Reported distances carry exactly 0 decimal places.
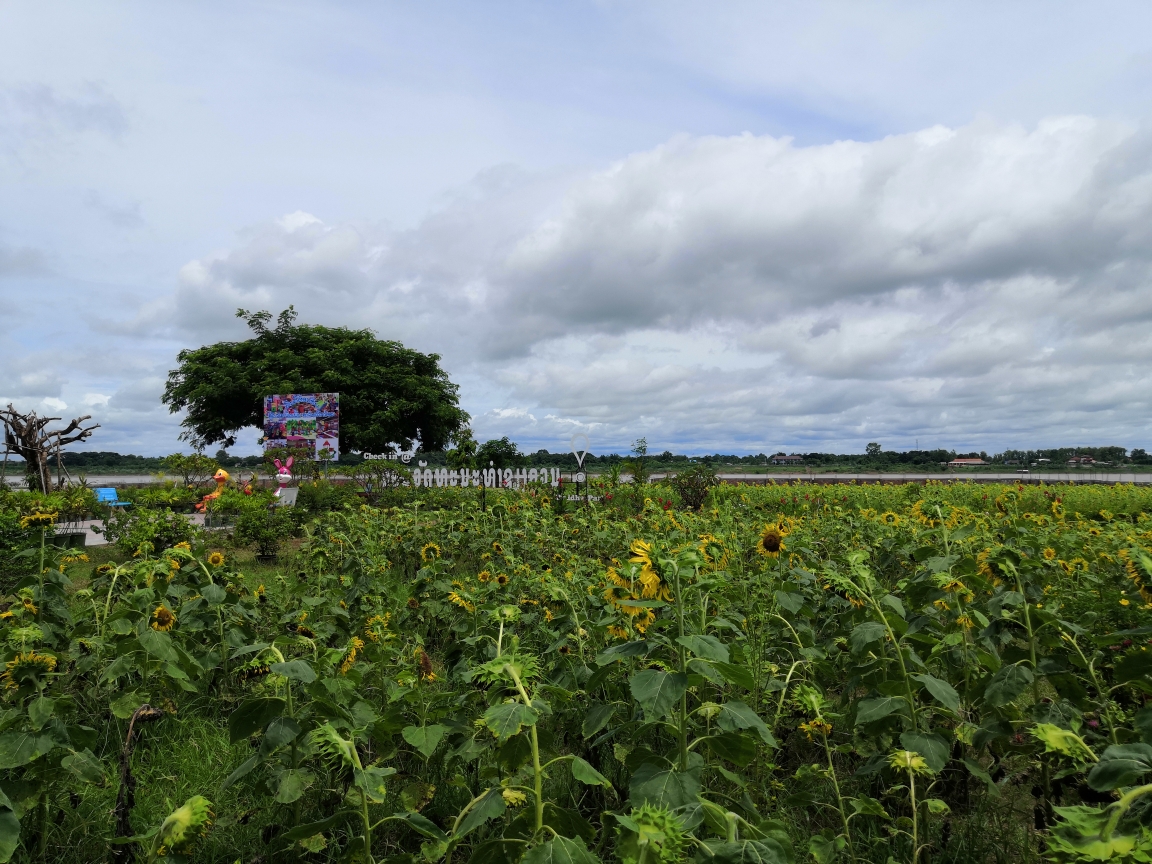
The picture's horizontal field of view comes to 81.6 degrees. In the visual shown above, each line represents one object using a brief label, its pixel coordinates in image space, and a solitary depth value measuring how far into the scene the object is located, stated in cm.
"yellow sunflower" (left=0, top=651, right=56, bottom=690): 231
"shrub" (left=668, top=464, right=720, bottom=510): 1534
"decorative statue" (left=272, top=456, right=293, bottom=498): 2081
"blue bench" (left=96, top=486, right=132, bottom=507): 1589
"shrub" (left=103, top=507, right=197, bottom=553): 714
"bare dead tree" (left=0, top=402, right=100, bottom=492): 1208
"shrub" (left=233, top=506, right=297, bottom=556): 915
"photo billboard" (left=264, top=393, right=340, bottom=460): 3114
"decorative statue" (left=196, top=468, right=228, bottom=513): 1548
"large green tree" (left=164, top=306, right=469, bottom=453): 3262
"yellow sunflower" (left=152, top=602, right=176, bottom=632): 318
